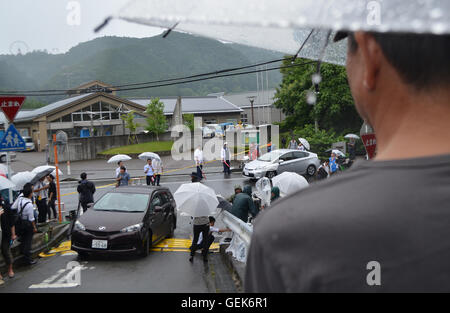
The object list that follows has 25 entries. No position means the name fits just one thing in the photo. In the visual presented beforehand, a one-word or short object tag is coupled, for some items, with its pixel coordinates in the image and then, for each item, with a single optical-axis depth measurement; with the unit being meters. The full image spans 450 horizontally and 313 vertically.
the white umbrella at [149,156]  18.14
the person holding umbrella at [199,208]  8.56
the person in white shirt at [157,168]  18.03
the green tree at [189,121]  39.59
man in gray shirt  0.77
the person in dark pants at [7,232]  7.32
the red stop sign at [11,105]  8.46
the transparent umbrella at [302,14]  0.71
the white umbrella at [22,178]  11.04
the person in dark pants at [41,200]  11.35
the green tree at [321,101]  24.12
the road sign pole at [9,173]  8.19
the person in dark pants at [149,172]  17.11
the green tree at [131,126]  35.61
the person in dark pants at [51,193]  12.09
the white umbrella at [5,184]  8.02
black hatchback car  8.31
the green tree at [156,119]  36.47
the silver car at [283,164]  18.90
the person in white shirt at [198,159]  20.14
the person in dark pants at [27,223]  7.87
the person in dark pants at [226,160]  21.84
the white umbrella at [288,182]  9.52
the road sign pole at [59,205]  11.79
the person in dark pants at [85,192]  11.45
